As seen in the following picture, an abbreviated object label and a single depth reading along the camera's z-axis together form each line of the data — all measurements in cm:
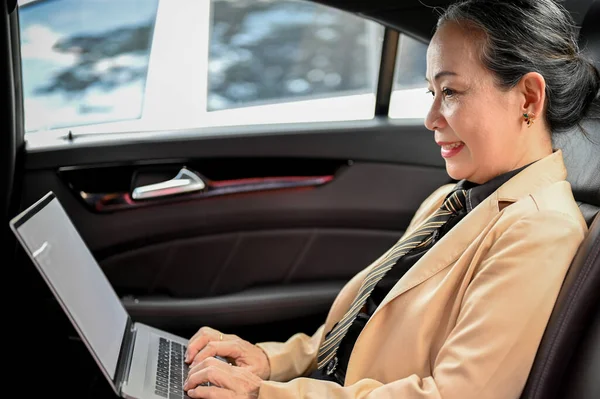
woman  135
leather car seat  130
